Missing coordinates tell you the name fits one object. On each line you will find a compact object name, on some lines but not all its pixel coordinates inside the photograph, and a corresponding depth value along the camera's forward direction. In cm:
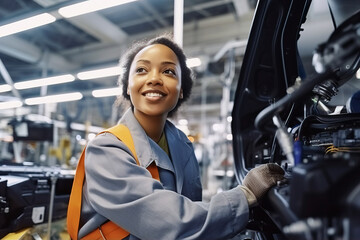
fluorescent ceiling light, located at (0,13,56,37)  365
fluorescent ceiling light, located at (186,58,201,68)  536
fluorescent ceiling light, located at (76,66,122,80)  568
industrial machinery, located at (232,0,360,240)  49
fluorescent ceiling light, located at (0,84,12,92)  542
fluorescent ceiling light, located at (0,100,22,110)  705
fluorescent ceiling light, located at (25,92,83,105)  795
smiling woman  89
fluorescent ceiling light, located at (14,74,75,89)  657
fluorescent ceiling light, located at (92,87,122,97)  757
